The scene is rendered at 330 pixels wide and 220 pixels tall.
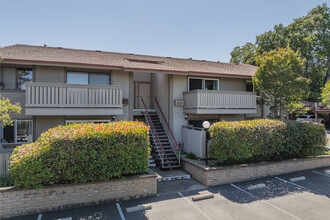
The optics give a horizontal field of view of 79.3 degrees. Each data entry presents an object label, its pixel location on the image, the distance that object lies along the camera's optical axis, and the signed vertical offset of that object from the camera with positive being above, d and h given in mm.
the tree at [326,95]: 14016 +1260
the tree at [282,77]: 11711 +2119
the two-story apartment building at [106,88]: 9438 +1241
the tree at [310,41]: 30112 +11049
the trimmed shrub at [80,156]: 5930 -1398
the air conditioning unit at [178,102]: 12023 +599
